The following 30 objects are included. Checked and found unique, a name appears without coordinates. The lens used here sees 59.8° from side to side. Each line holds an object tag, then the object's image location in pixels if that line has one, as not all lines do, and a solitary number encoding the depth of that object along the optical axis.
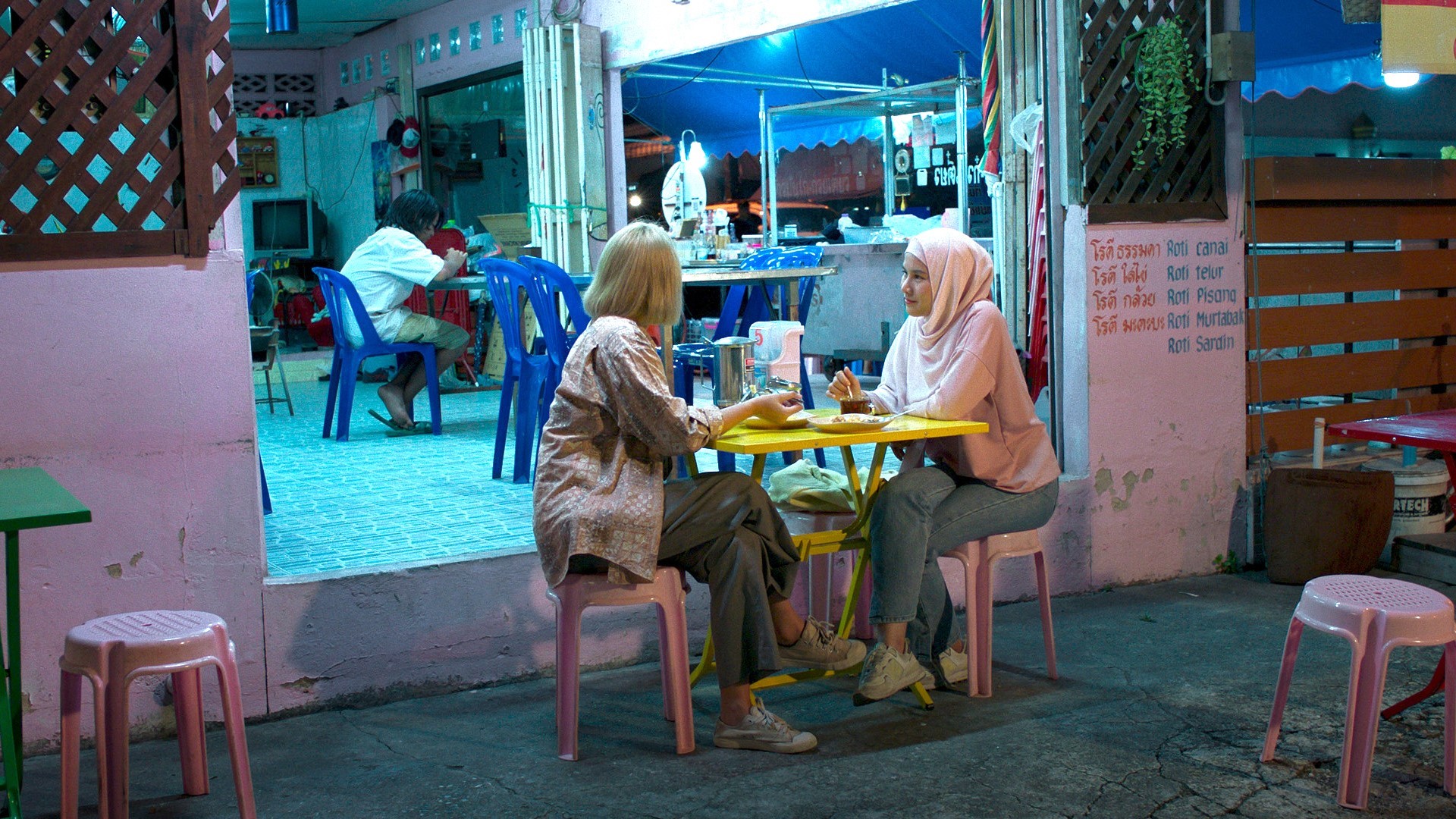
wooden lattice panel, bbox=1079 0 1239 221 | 4.46
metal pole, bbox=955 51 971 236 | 8.06
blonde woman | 2.93
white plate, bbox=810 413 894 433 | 3.14
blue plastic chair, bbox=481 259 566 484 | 5.13
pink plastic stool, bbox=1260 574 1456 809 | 2.65
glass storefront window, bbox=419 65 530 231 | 11.13
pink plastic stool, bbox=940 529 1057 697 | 3.43
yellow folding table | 2.99
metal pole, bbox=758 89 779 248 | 9.78
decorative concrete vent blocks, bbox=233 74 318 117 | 13.08
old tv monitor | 12.41
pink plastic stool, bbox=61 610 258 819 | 2.47
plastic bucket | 4.93
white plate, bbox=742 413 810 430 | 3.21
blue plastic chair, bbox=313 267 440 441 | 6.50
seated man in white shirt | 6.68
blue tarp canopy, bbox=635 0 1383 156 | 8.05
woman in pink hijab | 3.30
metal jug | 3.46
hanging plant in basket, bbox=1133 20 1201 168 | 4.49
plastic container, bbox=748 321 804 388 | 3.74
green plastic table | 2.21
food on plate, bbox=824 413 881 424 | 3.21
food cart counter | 8.84
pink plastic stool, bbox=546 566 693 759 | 2.97
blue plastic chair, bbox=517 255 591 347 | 5.04
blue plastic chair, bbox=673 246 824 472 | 5.75
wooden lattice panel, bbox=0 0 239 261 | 3.05
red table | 3.09
